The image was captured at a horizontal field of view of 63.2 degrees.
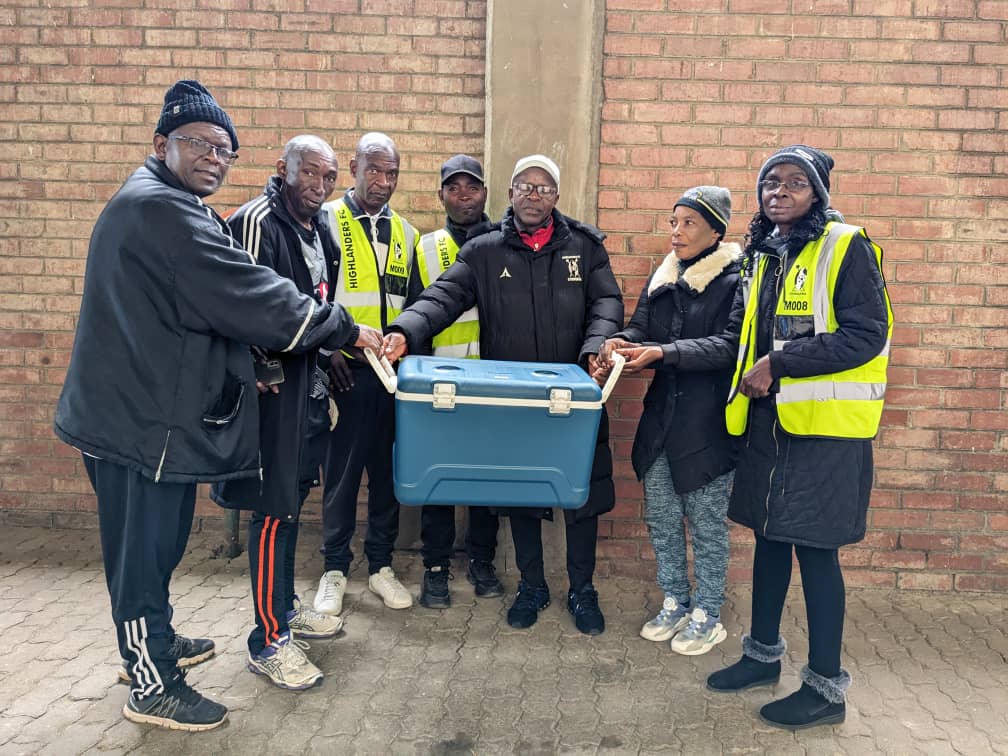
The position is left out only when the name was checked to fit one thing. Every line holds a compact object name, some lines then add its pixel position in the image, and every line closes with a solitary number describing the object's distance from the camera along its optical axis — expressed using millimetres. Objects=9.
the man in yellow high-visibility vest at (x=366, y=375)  3725
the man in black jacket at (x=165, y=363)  2693
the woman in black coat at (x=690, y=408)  3410
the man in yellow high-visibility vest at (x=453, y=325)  3906
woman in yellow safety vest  2822
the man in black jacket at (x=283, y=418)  3037
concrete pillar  4078
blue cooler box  2889
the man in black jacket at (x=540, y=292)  3568
